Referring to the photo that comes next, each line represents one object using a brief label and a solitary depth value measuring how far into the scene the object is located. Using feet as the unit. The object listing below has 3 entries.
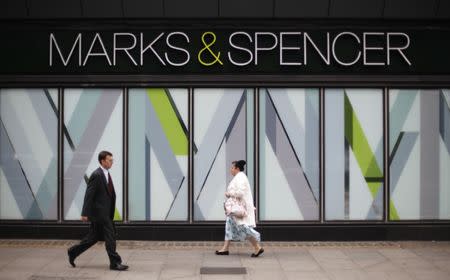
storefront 50.96
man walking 39.29
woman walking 44.06
